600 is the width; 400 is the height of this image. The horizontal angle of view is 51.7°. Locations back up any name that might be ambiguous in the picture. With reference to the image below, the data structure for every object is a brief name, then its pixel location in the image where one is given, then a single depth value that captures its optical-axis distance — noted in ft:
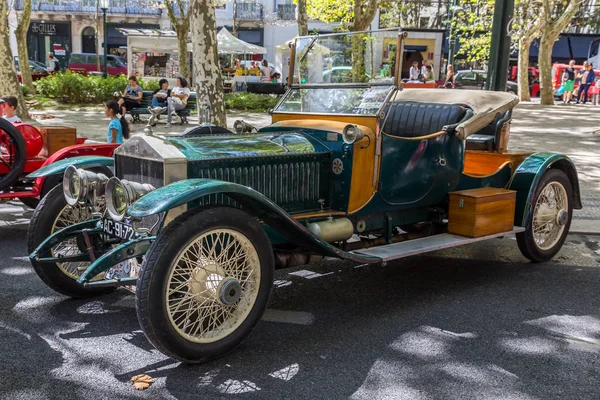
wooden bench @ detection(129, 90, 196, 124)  53.25
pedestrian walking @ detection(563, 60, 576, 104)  87.51
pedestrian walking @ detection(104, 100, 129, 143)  24.25
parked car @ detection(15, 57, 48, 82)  96.20
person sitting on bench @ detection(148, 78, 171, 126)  54.03
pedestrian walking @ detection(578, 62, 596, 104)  84.80
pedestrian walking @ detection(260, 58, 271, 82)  90.94
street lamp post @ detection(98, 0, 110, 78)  74.90
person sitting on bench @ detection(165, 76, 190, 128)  51.67
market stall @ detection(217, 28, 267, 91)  84.38
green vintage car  11.60
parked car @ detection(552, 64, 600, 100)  99.50
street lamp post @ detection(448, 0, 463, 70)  82.06
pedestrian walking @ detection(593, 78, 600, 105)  85.93
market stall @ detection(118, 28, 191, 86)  87.04
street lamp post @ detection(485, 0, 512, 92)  24.14
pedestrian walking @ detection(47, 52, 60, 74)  95.57
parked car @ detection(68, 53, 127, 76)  114.21
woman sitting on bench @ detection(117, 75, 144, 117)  53.19
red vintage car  20.21
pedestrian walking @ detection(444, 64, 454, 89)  81.76
